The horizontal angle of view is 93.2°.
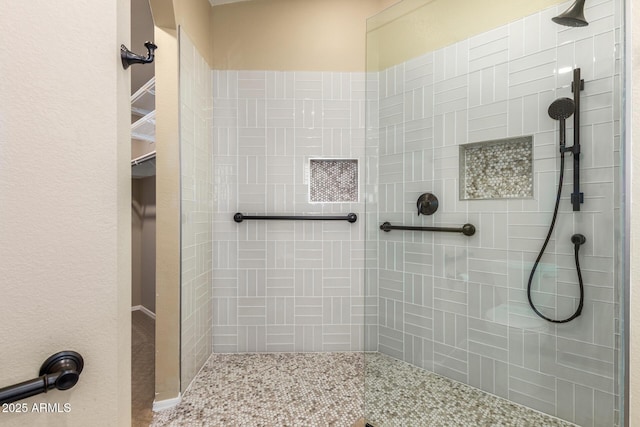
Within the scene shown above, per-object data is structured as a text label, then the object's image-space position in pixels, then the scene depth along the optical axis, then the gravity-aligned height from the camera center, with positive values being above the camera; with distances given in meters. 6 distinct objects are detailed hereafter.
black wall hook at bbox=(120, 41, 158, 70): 0.69 +0.36
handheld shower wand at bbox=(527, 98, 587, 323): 1.30 +0.12
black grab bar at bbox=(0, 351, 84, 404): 0.49 -0.29
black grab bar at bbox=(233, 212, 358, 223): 2.07 -0.05
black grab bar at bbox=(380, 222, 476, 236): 1.60 -0.11
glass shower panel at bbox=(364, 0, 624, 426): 1.22 +0.01
